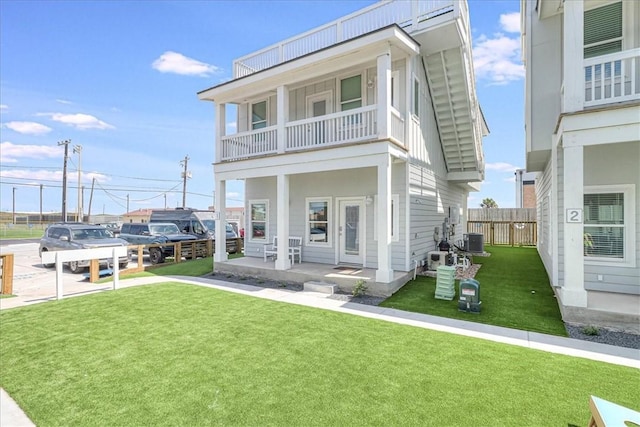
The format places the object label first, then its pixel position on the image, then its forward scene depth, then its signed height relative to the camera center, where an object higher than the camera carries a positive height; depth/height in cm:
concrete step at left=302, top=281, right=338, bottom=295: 812 -177
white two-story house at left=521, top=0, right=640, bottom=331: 545 +152
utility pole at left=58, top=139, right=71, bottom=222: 2959 +261
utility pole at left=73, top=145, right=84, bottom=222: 3406 +632
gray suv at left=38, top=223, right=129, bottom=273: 1191 -82
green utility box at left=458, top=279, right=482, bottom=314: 639 -155
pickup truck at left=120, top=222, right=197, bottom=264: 1348 -79
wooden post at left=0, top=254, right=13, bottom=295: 850 -155
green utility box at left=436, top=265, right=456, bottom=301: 730 -147
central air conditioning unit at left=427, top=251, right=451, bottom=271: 1006 -124
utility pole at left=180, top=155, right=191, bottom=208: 3775 +535
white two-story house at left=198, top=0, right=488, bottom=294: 802 +269
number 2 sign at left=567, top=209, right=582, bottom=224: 543 +11
